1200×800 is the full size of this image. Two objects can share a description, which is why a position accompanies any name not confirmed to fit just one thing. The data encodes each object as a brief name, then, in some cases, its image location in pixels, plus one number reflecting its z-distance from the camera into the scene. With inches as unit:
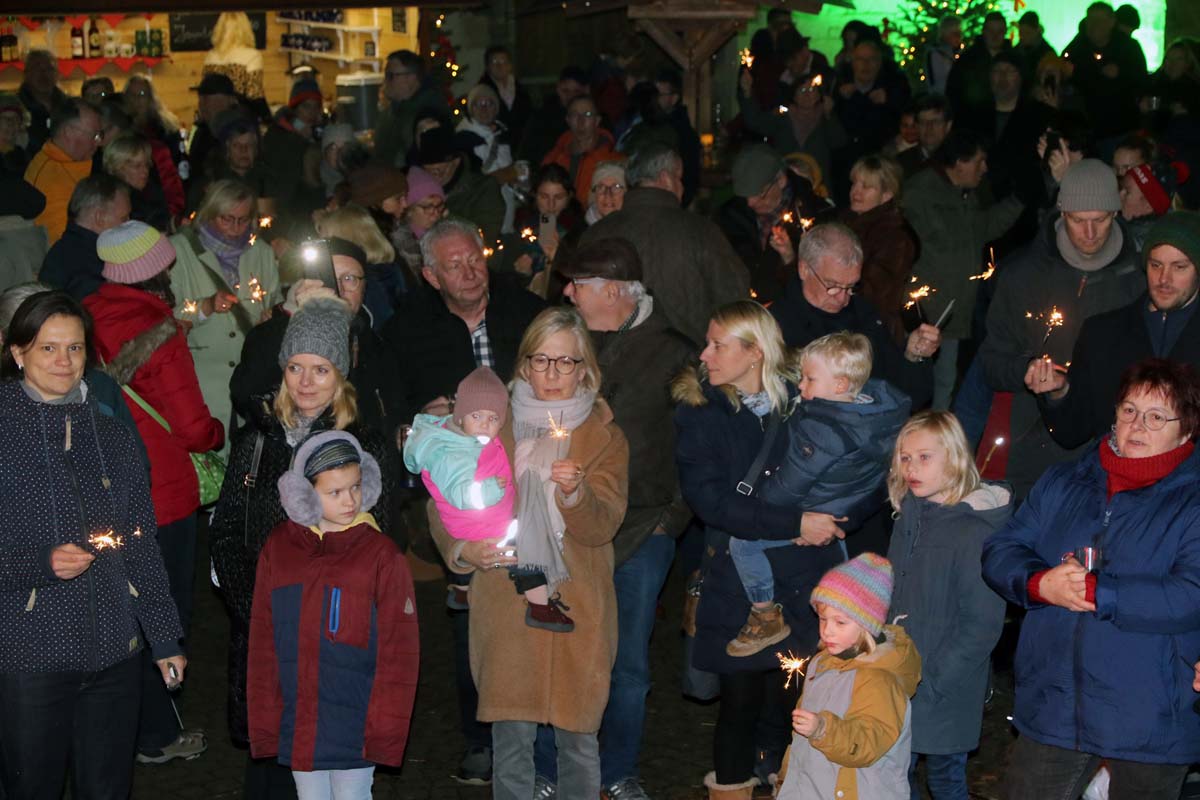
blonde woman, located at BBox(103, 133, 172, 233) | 418.9
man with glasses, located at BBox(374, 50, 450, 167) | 568.7
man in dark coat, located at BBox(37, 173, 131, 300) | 309.1
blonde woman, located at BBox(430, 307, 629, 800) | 231.1
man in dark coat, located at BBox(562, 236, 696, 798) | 248.7
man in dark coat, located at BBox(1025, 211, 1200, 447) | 246.7
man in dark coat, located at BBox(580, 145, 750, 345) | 312.3
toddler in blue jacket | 231.3
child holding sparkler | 199.2
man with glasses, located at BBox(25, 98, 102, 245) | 441.4
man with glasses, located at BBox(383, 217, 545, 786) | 280.7
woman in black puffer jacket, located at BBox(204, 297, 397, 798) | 224.5
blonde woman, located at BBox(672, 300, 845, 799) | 237.9
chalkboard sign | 826.2
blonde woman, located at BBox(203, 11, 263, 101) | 814.5
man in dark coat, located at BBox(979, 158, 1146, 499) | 277.9
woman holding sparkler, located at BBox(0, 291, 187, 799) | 204.7
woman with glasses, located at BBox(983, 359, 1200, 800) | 193.9
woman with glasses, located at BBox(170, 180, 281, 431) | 328.5
